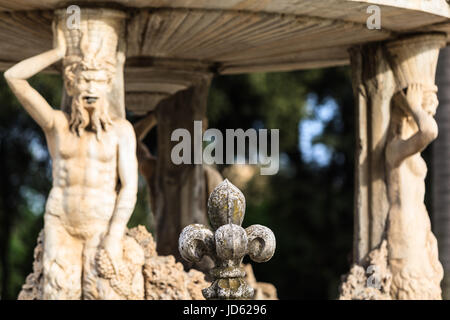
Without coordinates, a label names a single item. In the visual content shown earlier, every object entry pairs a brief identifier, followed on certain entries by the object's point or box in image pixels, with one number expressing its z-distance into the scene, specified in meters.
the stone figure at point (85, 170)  12.40
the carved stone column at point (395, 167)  14.31
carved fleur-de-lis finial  8.26
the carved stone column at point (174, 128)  16.32
